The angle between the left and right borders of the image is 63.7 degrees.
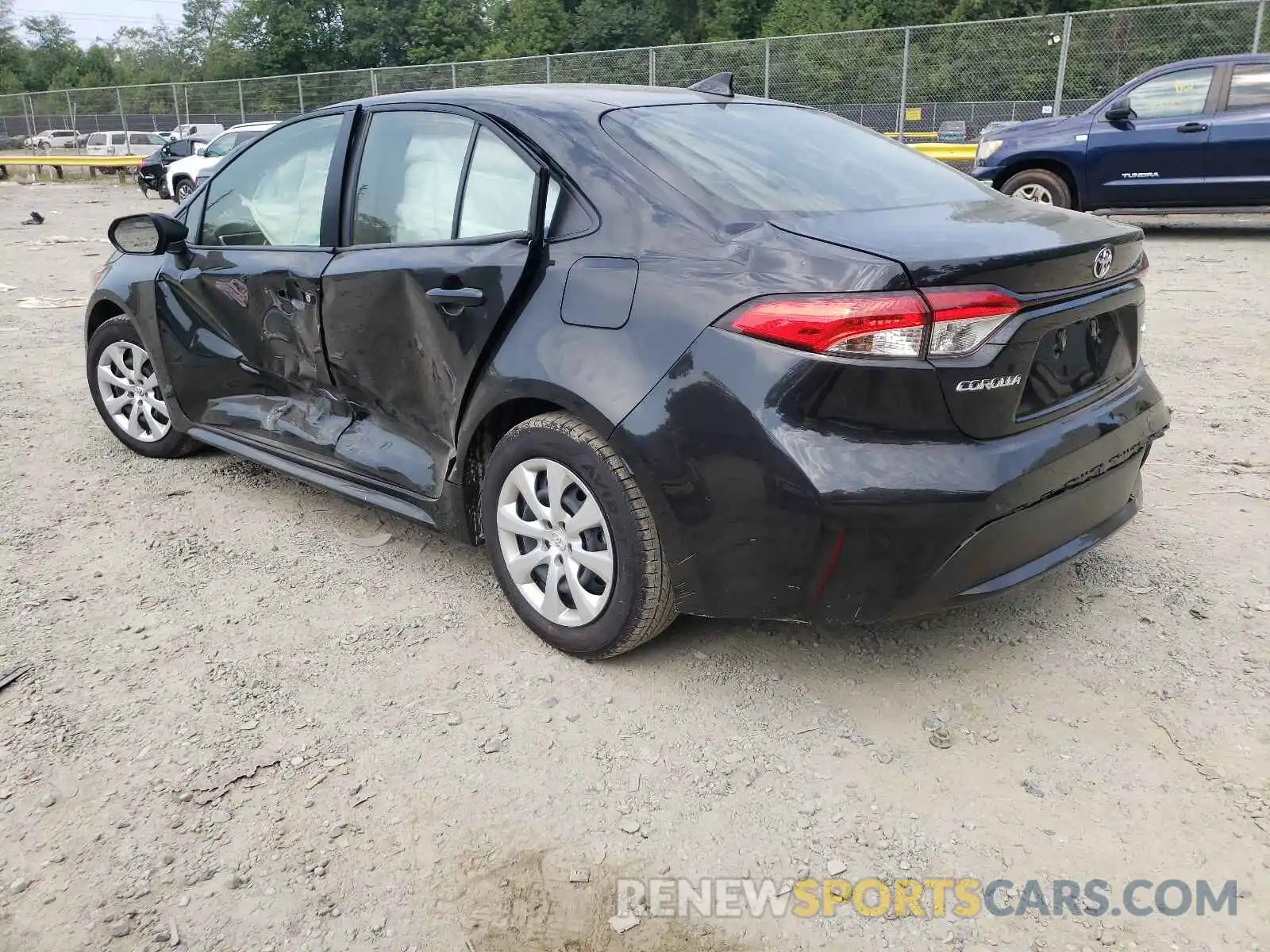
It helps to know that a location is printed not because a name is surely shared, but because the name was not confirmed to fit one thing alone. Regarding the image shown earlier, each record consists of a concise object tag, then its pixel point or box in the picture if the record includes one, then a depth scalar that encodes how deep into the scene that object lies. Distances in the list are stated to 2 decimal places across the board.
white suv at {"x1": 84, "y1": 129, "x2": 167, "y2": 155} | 32.66
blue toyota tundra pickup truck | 10.24
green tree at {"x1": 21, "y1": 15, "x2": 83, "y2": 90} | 77.19
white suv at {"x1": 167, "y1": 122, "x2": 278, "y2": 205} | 20.25
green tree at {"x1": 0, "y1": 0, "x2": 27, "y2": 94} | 74.50
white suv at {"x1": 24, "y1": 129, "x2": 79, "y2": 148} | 39.59
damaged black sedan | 2.42
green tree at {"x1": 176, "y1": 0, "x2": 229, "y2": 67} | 95.81
